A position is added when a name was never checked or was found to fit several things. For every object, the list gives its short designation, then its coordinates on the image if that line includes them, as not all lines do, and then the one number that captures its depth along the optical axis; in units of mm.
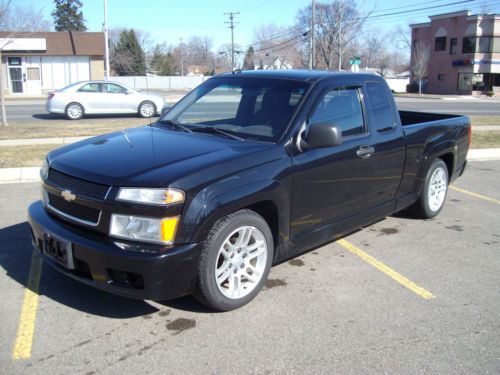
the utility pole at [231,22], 76250
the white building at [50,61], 37094
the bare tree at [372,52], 99750
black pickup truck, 3266
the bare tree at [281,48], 82062
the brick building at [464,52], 50969
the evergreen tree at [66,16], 72812
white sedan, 18203
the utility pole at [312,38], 42094
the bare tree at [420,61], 55250
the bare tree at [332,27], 64125
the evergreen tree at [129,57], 75688
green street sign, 24484
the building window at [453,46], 53938
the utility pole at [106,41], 33750
